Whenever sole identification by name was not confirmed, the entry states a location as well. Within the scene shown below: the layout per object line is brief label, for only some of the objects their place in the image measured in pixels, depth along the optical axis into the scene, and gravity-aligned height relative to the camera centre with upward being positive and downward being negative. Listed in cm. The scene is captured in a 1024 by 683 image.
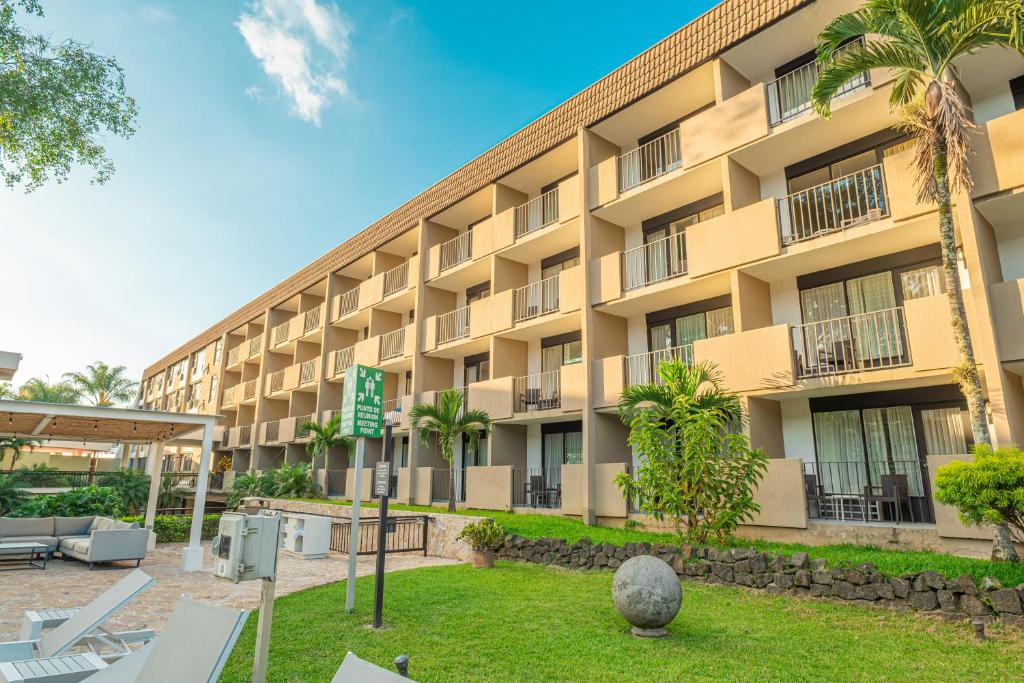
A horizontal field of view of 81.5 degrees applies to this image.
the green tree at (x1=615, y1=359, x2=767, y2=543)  1045 +41
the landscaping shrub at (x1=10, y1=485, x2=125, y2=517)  1750 -79
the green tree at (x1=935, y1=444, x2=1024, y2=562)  756 -2
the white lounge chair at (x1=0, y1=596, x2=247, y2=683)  387 -118
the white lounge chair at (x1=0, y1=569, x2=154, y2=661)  504 -133
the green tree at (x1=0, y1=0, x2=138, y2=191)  1233 +813
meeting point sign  784 +102
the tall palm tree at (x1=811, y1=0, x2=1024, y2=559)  890 +668
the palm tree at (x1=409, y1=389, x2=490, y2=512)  1780 +178
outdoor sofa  1228 -125
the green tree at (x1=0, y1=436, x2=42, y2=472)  2828 +162
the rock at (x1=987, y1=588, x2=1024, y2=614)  673 -128
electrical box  465 -52
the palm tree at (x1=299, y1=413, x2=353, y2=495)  2447 +175
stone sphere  681 -128
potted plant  1200 -115
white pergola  1248 +128
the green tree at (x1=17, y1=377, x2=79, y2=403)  6203 +913
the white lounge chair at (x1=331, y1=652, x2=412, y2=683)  291 -94
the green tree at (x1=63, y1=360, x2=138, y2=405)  5400 +849
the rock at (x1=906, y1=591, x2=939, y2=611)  740 -141
